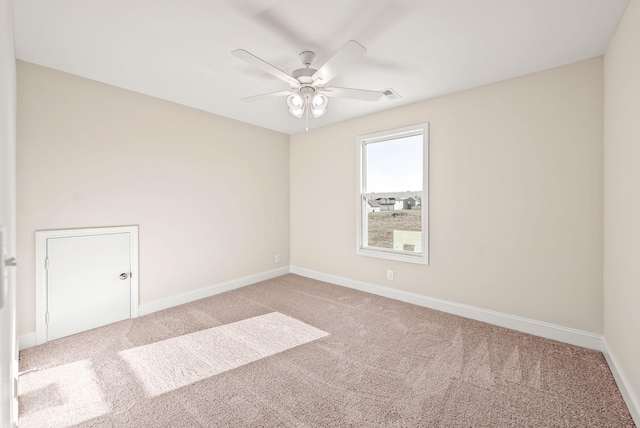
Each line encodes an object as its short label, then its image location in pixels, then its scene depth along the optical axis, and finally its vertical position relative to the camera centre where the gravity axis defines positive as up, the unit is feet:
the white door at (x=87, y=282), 8.45 -2.26
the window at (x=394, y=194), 11.32 +0.85
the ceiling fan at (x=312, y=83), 6.17 +3.45
